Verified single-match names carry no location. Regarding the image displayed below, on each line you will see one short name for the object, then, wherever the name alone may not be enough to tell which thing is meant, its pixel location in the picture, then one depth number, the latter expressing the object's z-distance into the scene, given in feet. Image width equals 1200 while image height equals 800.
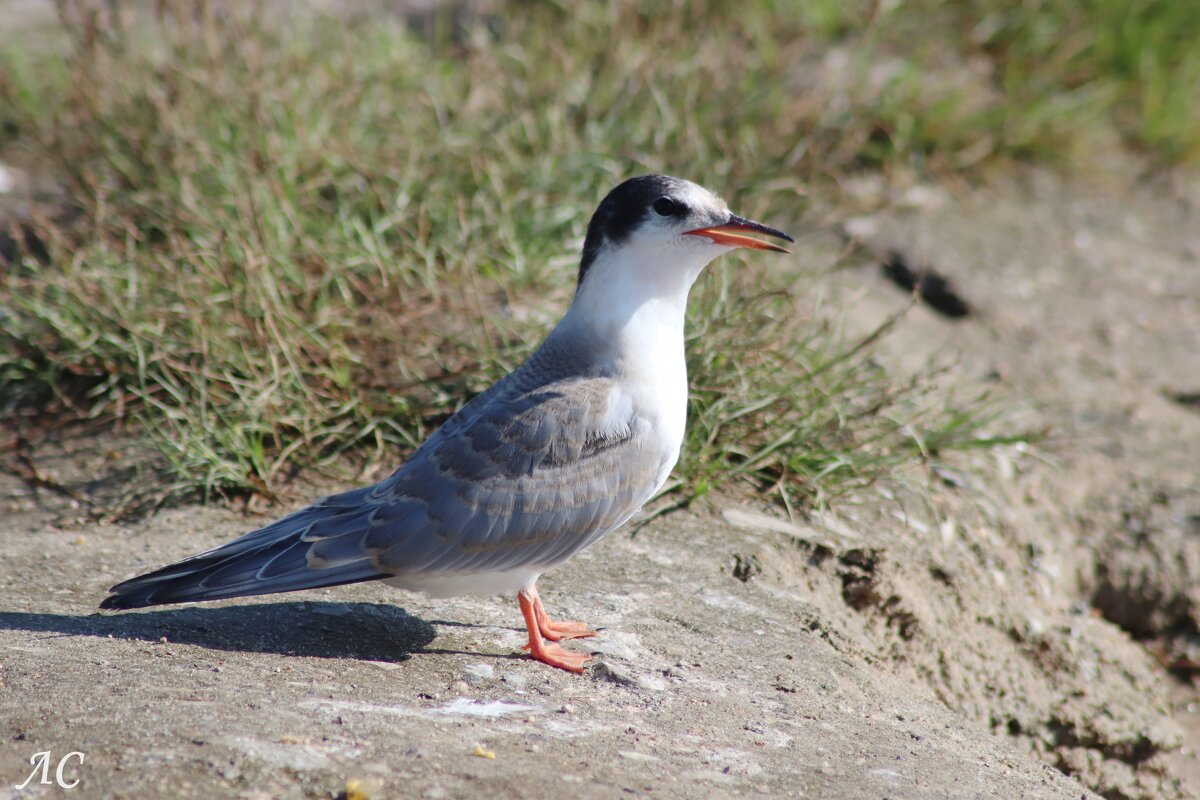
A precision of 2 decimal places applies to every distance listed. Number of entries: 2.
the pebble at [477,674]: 20.59
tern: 20.92
